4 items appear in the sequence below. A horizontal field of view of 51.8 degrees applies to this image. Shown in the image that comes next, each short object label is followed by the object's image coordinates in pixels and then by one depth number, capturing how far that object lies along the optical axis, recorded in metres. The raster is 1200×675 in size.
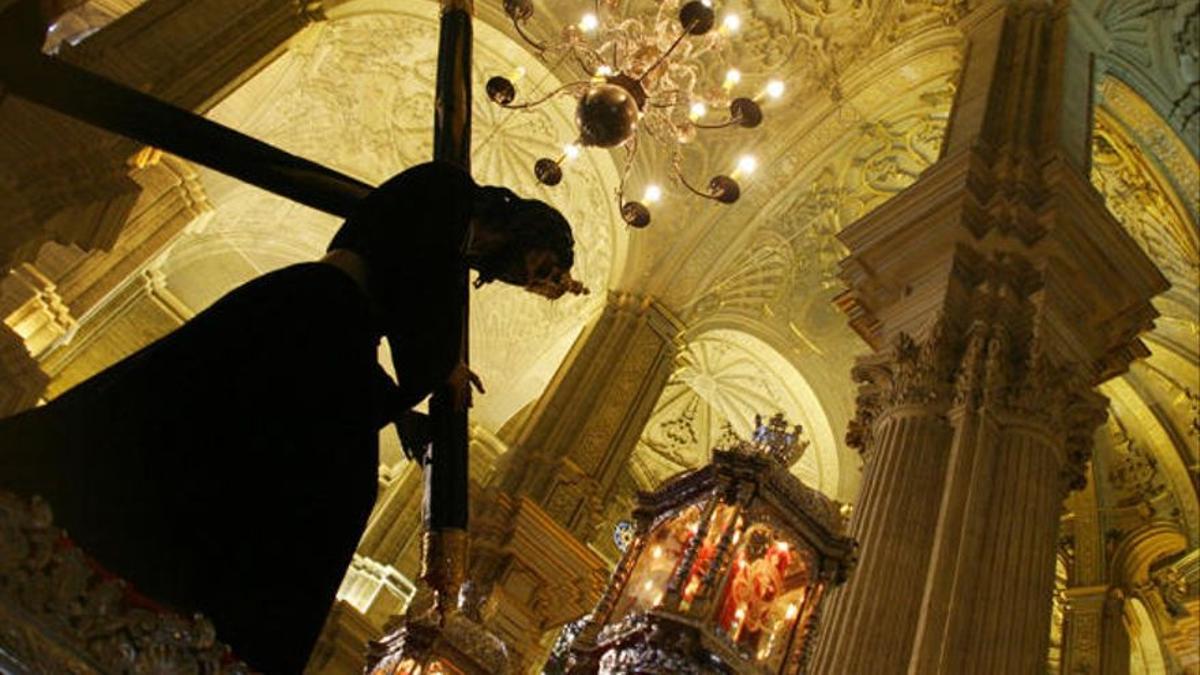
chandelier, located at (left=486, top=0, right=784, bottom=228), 7.34
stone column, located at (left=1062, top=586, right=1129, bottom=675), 11.07
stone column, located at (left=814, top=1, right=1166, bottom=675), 5.43
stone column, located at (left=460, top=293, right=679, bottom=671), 9.91
